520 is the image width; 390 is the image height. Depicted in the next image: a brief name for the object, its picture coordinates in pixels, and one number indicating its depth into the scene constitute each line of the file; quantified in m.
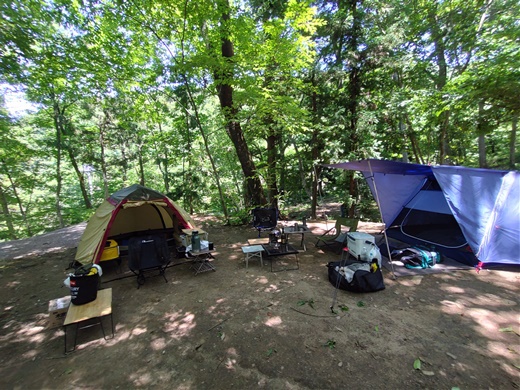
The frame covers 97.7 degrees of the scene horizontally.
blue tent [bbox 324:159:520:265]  4.21
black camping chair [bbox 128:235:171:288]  4.15
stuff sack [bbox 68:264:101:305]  3.02
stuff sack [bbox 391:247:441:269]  4.50
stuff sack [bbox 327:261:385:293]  3.73
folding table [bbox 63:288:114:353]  2.76
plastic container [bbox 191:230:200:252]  4.69
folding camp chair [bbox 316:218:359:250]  5.53
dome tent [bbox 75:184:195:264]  4.65
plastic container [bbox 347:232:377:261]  4.38
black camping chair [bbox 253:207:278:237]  6.80
